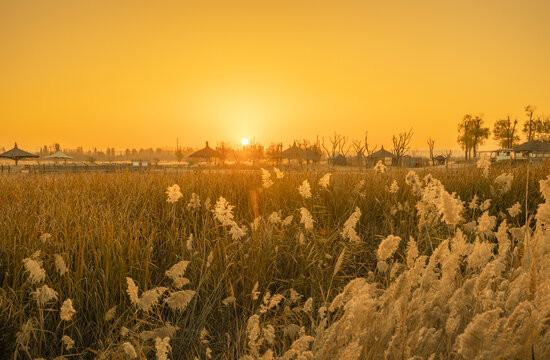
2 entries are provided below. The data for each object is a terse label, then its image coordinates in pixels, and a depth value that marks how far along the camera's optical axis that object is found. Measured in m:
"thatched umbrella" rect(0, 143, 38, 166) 35.84
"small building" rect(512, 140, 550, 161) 40.06
